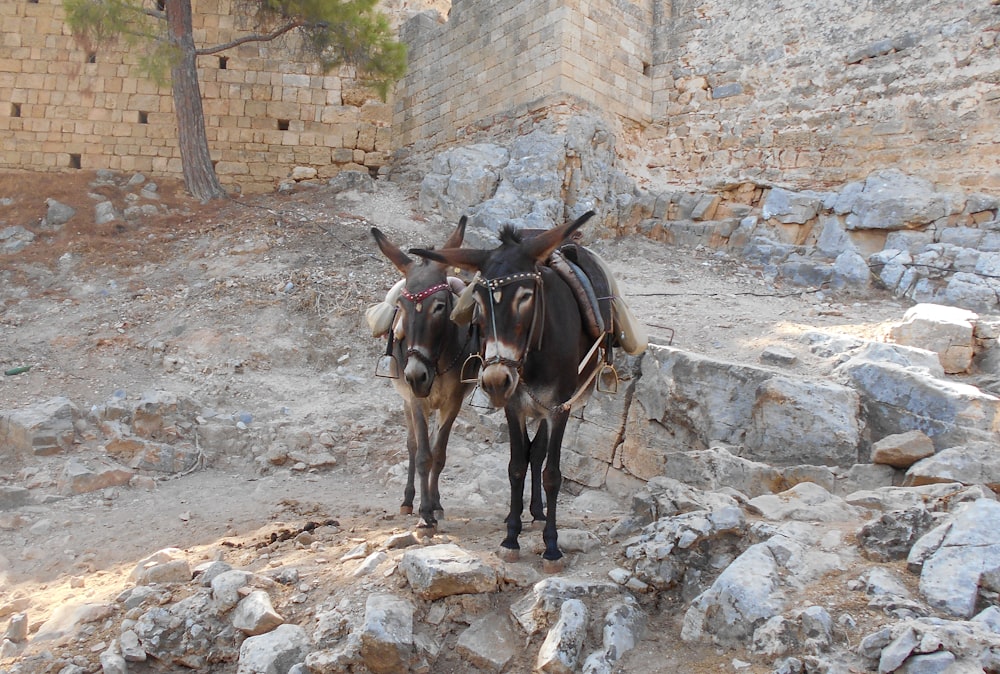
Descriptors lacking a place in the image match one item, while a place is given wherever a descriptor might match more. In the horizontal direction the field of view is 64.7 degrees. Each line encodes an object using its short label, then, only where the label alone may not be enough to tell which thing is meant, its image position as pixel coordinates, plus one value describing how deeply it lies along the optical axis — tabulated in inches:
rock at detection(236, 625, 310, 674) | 137.4
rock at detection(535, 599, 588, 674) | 130.8
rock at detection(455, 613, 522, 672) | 137.5
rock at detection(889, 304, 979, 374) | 261.4
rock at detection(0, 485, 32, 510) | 233.5
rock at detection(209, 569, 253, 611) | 152.6
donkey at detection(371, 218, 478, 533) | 186.1
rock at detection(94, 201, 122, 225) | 471.5
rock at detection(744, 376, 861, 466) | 215.0
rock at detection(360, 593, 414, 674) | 135.7
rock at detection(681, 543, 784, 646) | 128.8
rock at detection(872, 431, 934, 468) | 195.5
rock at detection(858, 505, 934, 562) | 138.5
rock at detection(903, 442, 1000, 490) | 176.6
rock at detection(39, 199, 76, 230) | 467.2
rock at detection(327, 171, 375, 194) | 521.3
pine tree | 479.5
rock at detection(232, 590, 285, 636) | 146.0
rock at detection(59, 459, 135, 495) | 245.1
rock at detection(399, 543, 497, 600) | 147.8
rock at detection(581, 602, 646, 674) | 129.1
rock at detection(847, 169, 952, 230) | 403.9
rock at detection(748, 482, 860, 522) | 158.9
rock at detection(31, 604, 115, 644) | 152.7
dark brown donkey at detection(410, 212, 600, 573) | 154.1
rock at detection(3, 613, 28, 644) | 155.6
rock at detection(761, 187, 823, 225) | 443.5
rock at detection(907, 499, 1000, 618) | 120.6
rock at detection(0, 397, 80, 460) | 259.9
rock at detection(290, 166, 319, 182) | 565.9
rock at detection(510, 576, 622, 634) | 141.3
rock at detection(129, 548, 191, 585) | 164.6
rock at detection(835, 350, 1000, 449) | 207.8
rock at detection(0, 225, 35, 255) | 435.5
